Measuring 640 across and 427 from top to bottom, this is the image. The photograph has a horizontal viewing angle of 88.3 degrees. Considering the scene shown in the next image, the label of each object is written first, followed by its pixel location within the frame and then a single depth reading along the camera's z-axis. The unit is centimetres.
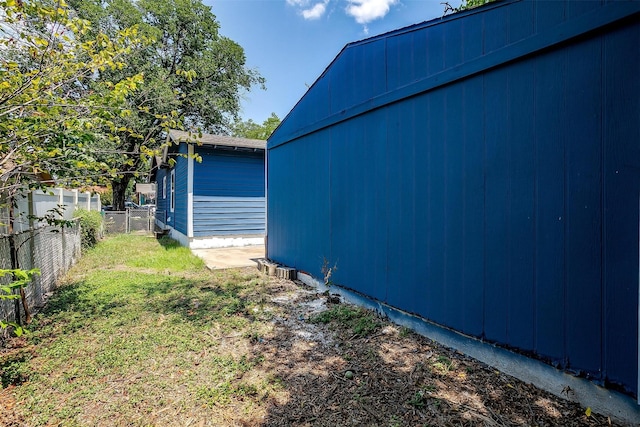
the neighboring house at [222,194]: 982
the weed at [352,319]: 355
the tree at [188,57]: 1750
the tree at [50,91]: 253
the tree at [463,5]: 738
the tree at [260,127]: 3880
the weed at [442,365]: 269
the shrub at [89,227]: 946
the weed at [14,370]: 263
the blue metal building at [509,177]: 201
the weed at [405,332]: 337
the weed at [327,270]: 481
